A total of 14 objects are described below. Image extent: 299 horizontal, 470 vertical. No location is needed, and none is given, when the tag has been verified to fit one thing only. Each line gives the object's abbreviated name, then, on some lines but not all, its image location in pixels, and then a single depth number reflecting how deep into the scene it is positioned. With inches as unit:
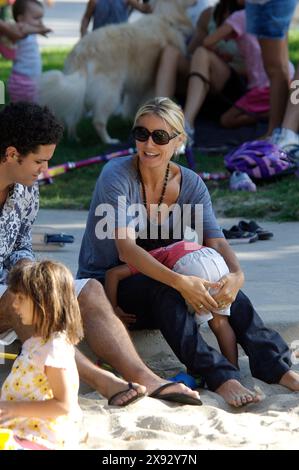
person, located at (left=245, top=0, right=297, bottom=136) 711.7
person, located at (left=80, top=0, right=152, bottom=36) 917.2
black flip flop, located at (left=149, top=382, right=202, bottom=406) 364.2
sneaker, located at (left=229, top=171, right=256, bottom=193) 670.5
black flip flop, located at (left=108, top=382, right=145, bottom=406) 355.3
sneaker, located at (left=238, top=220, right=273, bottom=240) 567.4
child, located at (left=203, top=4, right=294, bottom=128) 783.1
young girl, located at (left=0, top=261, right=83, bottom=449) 304.7
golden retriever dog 792.9
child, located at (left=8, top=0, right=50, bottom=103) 834.2
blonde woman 382.0
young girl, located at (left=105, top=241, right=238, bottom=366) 392.2
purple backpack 677.9
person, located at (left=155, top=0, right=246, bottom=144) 793.6
